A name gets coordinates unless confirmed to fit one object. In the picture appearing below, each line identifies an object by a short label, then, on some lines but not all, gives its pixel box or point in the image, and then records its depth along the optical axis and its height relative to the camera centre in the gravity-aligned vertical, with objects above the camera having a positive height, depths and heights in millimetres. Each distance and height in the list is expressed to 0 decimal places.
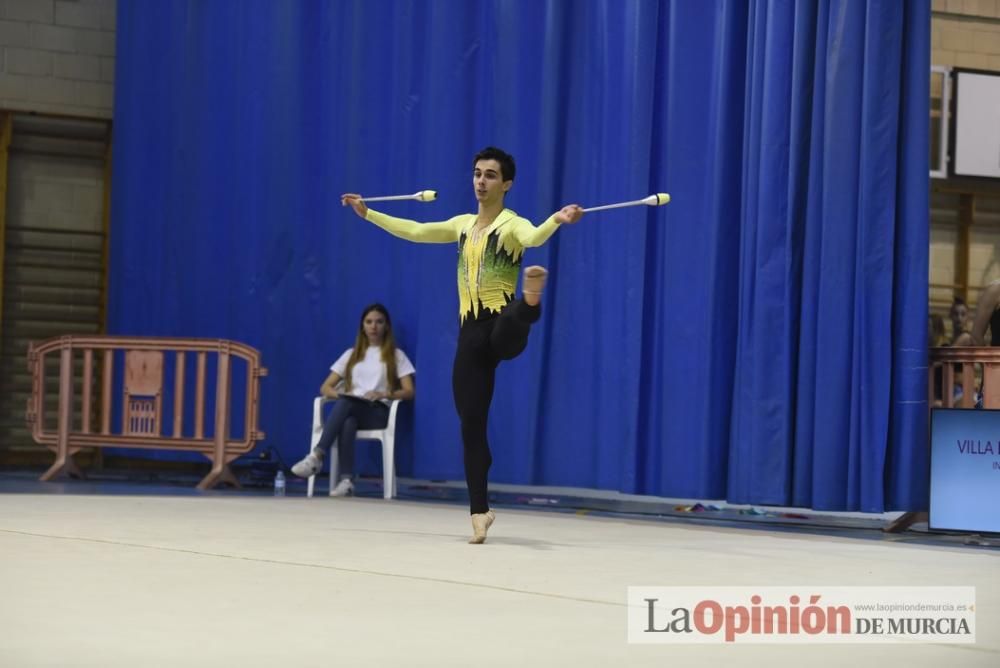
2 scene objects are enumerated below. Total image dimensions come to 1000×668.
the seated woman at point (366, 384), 15211 -120
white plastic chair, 15070 -432
